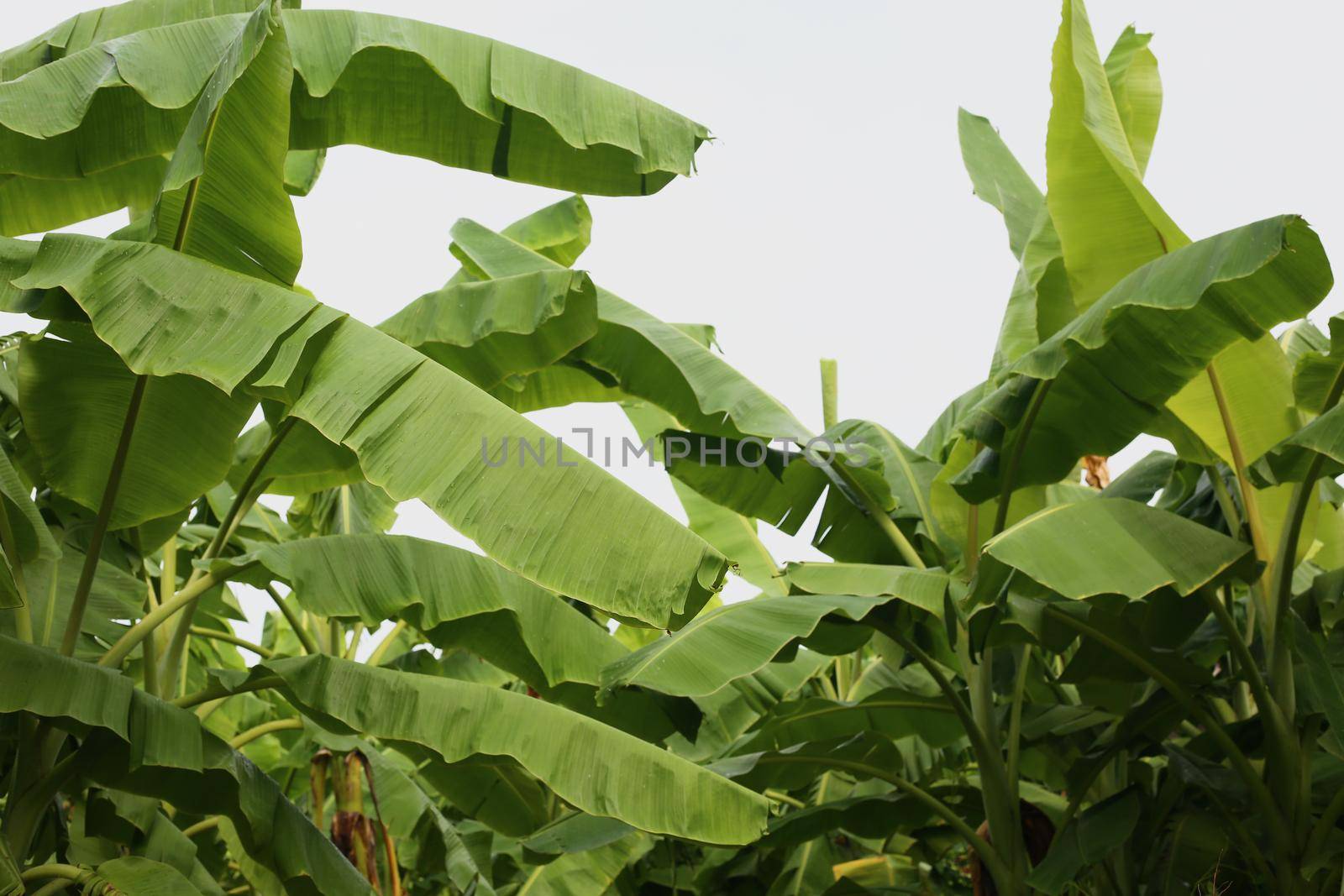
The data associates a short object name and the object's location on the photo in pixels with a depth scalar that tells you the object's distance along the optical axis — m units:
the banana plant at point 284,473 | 2.63
